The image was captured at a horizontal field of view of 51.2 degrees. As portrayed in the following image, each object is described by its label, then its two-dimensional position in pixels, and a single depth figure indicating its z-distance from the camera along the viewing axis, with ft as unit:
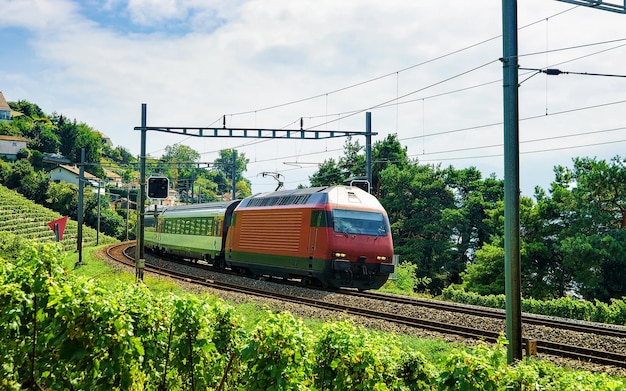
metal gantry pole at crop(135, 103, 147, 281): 79.71
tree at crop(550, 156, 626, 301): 118.32
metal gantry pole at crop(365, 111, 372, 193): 87.81
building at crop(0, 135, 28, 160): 369.44
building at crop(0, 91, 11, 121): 471.62
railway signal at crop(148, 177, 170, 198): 76.59
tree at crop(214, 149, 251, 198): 548.88
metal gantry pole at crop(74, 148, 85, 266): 121.89
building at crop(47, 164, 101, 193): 348.79
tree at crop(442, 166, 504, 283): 168.04
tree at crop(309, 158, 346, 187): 212.23
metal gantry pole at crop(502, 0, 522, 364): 34.24
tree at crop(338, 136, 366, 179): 207.65
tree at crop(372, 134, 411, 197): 200.95
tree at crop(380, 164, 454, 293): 168.76
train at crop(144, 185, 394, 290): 70.33
